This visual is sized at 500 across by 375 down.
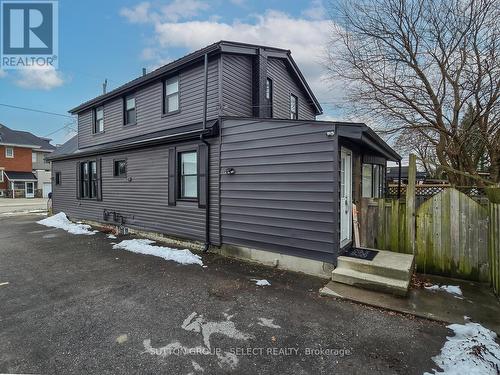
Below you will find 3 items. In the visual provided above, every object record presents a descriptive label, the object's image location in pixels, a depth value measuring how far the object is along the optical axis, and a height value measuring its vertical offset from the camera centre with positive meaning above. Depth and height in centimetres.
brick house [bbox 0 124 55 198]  3069 +243
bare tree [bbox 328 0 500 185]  809 +397
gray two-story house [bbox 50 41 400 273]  505 +62
